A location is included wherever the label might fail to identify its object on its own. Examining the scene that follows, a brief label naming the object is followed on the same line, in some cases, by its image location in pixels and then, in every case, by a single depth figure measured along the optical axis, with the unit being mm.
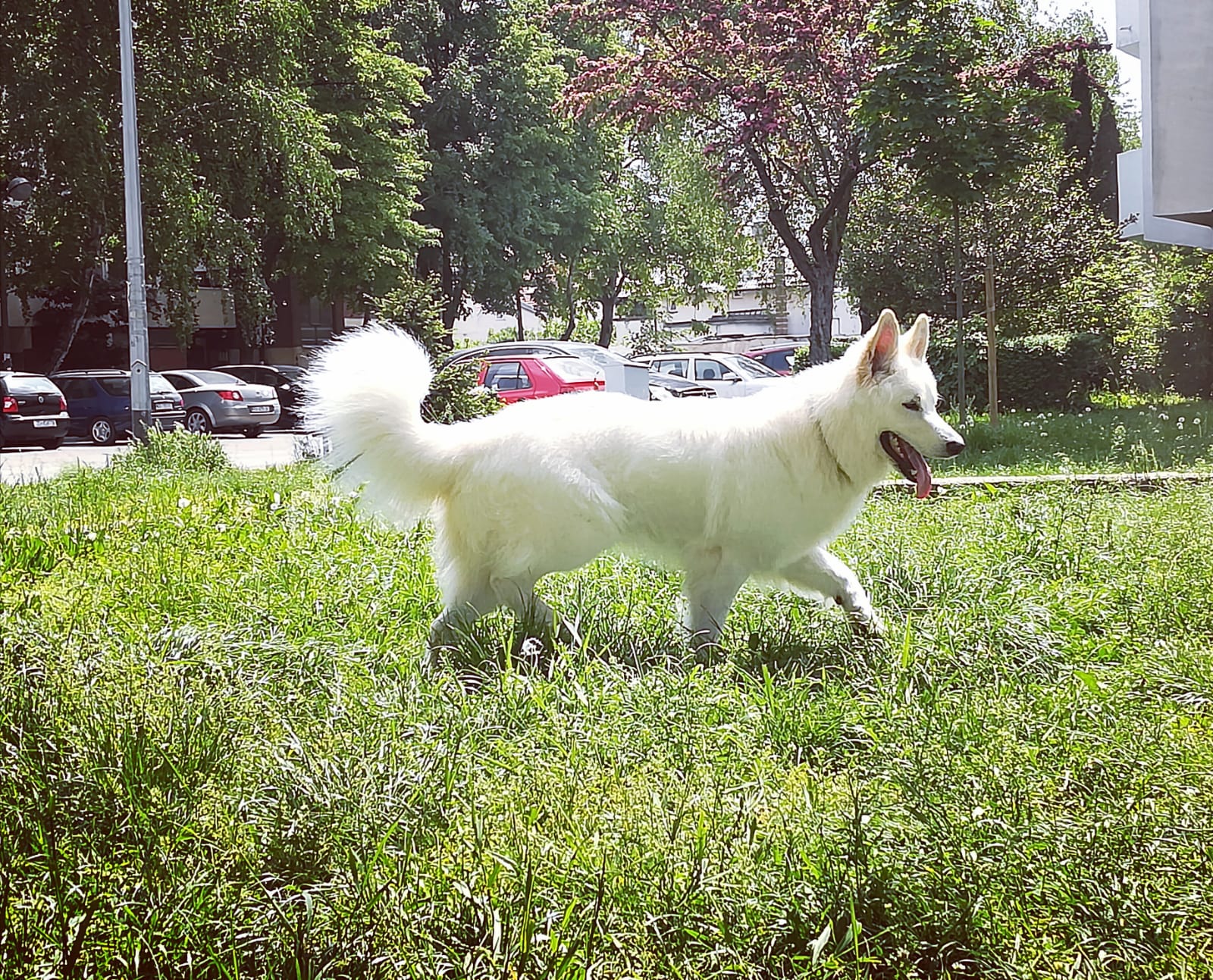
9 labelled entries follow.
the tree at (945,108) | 10414
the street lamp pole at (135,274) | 11914
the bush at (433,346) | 9398
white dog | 3338
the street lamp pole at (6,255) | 15316
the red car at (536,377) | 13703
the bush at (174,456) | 8570
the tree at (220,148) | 13820
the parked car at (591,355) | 13797
